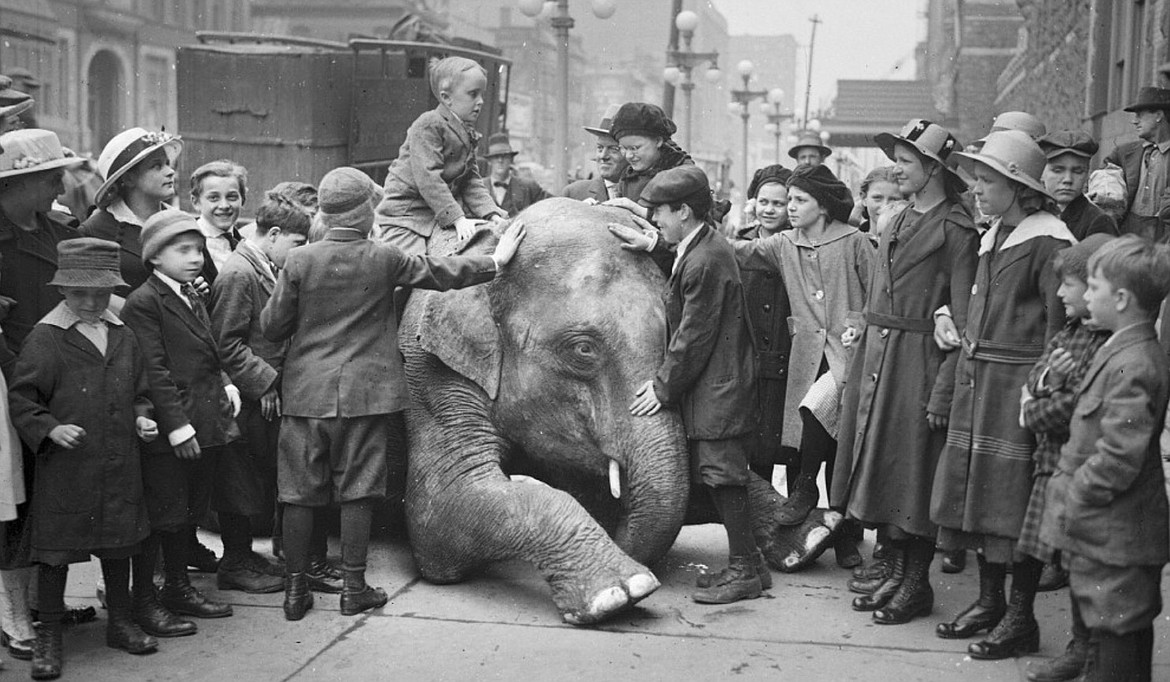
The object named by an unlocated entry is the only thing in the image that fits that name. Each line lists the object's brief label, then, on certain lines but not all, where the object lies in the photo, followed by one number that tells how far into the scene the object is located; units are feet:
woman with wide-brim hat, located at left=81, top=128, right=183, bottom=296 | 19.93
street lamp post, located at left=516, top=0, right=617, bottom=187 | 51.18
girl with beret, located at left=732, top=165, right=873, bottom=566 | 21.34
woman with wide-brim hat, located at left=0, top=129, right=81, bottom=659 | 17.30
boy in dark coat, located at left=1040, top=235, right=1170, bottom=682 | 14.21
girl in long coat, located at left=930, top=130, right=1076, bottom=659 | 16.99
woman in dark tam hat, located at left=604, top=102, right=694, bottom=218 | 23.80
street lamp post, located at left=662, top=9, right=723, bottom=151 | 73.46
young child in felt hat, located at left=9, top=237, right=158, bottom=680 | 16.70
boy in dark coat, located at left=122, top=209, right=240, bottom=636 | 18.12
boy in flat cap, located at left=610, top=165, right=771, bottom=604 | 19.36
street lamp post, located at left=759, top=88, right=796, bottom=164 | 107.45
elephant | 19.38
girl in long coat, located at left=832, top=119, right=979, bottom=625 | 18.51
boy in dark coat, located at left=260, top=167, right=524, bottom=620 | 19.07
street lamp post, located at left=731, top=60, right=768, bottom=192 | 92.12
